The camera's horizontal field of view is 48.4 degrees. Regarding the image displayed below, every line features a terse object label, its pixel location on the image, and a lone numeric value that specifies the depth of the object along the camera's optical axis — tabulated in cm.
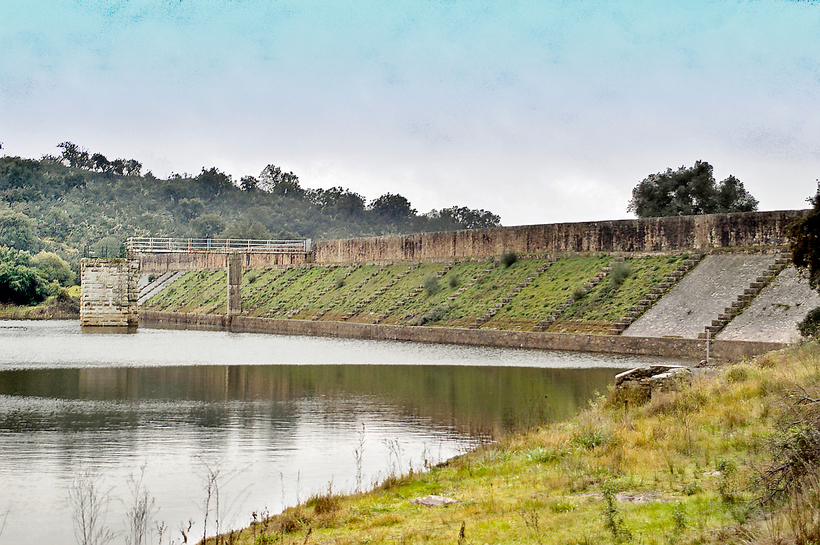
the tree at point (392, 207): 15850
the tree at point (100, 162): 17425
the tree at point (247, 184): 17462
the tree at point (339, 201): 16062
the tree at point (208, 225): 13525
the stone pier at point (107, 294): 6394
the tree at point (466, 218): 13164
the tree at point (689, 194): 6328
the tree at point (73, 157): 17425
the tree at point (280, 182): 17150
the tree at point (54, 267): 8794
